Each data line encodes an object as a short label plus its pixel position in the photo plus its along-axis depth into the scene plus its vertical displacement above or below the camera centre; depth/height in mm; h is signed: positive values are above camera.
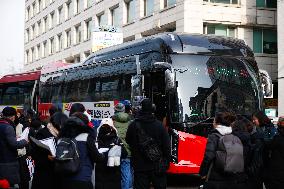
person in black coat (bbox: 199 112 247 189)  6762 -981
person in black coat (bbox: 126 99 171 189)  7906 -776
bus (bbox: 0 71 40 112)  23094 +284
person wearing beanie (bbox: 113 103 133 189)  9148 -630
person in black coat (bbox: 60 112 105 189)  6203 -663
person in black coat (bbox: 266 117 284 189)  6996 -888
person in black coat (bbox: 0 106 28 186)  7906 -826
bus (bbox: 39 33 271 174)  12492 +332
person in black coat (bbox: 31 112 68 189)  7012 -890
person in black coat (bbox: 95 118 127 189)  8648 -1118
